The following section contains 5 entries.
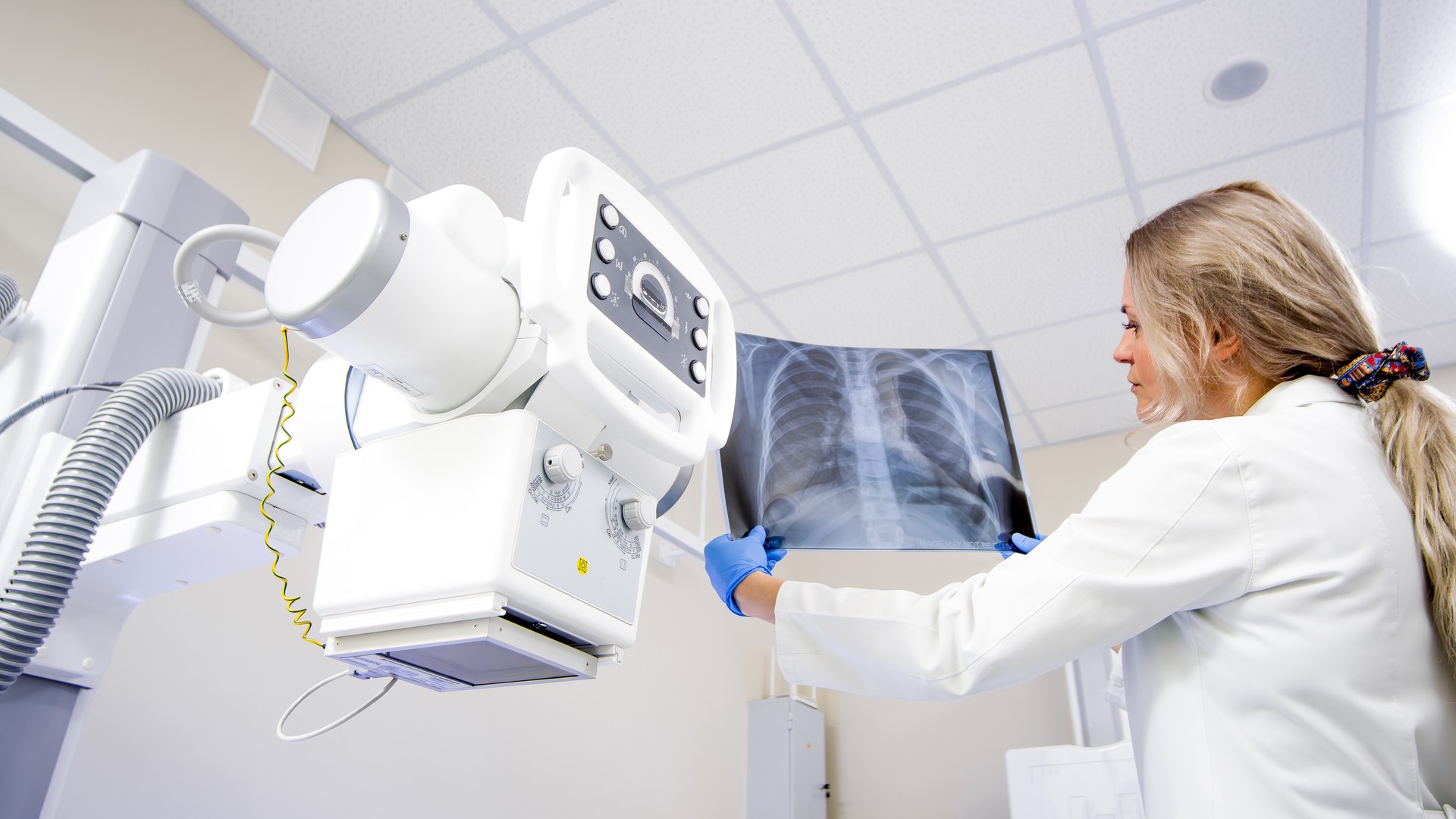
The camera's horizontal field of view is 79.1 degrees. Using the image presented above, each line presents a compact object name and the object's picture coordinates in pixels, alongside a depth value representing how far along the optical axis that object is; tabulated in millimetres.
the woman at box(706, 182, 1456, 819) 751
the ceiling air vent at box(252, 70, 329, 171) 2182
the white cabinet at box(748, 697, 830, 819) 3270
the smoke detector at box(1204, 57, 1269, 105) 2127
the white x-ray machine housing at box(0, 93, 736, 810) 580
